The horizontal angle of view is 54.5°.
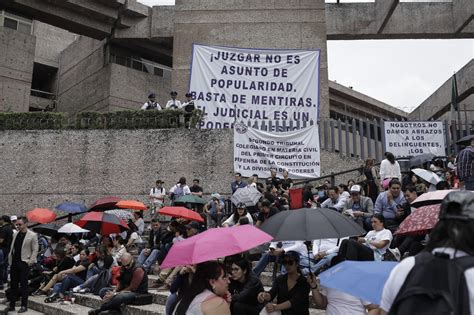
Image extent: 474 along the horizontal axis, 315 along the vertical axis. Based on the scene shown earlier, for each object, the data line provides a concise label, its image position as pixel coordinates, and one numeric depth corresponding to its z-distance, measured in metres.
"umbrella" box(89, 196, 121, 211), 11.82
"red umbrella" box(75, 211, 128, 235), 9.96
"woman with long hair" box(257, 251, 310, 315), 4.71
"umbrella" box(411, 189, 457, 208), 5.69
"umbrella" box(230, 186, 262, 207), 9.84
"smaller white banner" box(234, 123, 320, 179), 13.22
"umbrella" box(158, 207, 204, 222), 8.73
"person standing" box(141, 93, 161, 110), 14.68
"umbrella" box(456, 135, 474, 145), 9.12
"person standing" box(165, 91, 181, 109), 14.64
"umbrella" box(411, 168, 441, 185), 8.58
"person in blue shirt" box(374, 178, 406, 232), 7.22
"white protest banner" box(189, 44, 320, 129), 15.16
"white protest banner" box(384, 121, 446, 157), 13.36
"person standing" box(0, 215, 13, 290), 9.67
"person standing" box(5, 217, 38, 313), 8.25
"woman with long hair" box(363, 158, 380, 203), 10.38
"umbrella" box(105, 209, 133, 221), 11.54
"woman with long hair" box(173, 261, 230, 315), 3.54
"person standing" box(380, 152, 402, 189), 10.01
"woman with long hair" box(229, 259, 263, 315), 5.11
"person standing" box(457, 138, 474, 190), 7.71
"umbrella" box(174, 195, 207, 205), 10.55
